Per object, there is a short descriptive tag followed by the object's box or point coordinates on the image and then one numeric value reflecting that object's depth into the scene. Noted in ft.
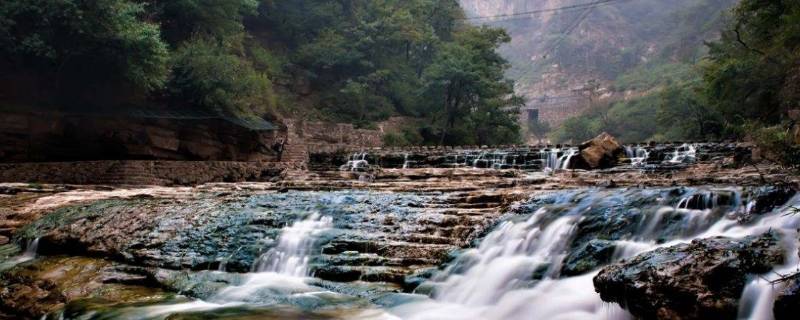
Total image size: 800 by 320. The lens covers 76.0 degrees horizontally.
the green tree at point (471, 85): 87.25
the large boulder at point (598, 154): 43.75
